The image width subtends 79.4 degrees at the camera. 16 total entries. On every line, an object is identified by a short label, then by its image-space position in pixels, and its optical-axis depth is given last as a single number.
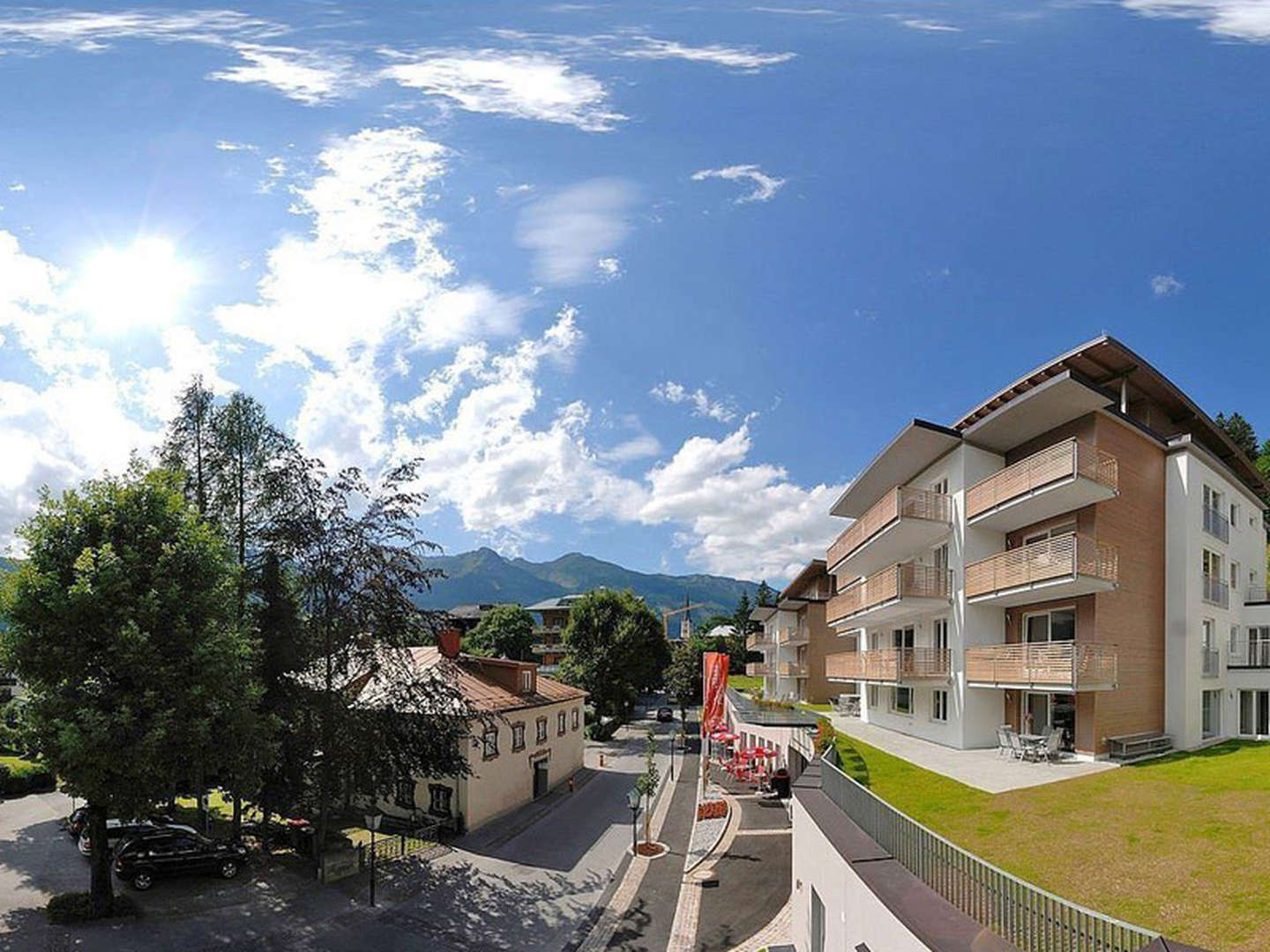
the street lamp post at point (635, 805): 25.55
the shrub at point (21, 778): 33.16
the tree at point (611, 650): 59.28
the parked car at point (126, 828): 22.47
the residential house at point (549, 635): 112.62
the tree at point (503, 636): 82.31
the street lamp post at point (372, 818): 21.92
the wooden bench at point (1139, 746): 19.83
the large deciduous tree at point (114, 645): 18.05
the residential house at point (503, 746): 29.45
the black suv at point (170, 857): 21.17
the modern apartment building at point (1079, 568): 20.30
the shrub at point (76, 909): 18.47
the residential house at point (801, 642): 52.25
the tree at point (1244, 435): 76.06
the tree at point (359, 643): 23.61
